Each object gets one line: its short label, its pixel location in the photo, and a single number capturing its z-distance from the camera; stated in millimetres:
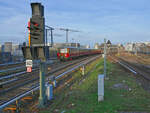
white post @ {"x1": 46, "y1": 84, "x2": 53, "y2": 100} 8401
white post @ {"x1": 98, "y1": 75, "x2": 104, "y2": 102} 7684
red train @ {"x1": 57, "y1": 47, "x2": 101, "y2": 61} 35188
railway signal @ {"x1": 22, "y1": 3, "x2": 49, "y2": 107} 7491
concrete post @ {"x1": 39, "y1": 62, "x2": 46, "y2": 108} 7590
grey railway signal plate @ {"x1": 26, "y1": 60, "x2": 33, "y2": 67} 7488
